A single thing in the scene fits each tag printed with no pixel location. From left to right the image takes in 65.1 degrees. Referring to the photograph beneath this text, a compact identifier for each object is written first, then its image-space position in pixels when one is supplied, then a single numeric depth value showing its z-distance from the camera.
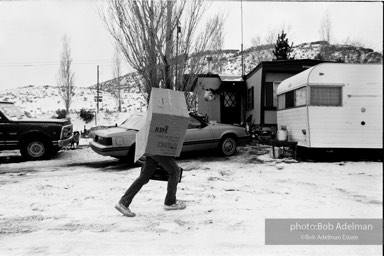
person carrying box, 3.45
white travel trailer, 7.32
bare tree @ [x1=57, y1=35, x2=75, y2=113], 19.39
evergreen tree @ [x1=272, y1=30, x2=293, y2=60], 13.48
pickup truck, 8.98
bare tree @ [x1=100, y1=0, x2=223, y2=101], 9.85
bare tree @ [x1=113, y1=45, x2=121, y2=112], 10.58
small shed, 15.37
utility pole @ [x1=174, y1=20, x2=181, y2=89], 10.09
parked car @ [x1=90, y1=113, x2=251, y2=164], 7.72
